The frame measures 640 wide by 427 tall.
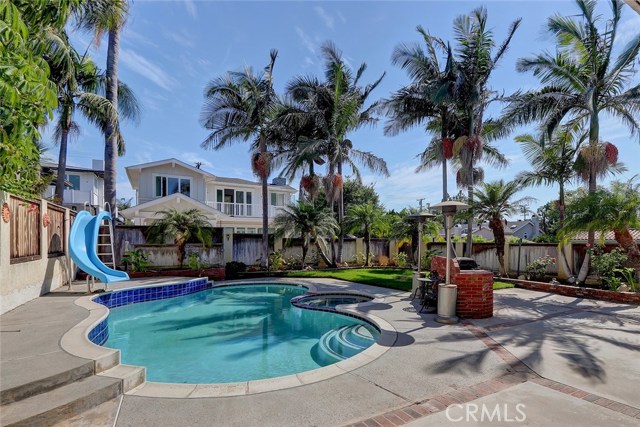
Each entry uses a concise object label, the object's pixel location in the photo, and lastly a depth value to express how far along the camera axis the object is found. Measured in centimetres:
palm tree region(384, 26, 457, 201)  1487
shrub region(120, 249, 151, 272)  1423
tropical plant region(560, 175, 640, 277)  946
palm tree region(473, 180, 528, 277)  1413
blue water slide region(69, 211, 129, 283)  927
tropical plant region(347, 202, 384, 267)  1980
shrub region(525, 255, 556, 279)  1339
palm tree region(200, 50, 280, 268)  1727
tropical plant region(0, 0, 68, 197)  270
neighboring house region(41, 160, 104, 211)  2364
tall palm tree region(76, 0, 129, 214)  1408
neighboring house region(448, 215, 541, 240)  4528
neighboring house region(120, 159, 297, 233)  2122
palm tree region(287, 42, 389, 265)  1789
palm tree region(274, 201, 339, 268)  1711
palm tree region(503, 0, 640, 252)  1134
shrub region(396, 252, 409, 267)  1924
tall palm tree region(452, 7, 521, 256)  1448
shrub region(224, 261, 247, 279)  1548
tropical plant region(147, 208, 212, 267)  1491
